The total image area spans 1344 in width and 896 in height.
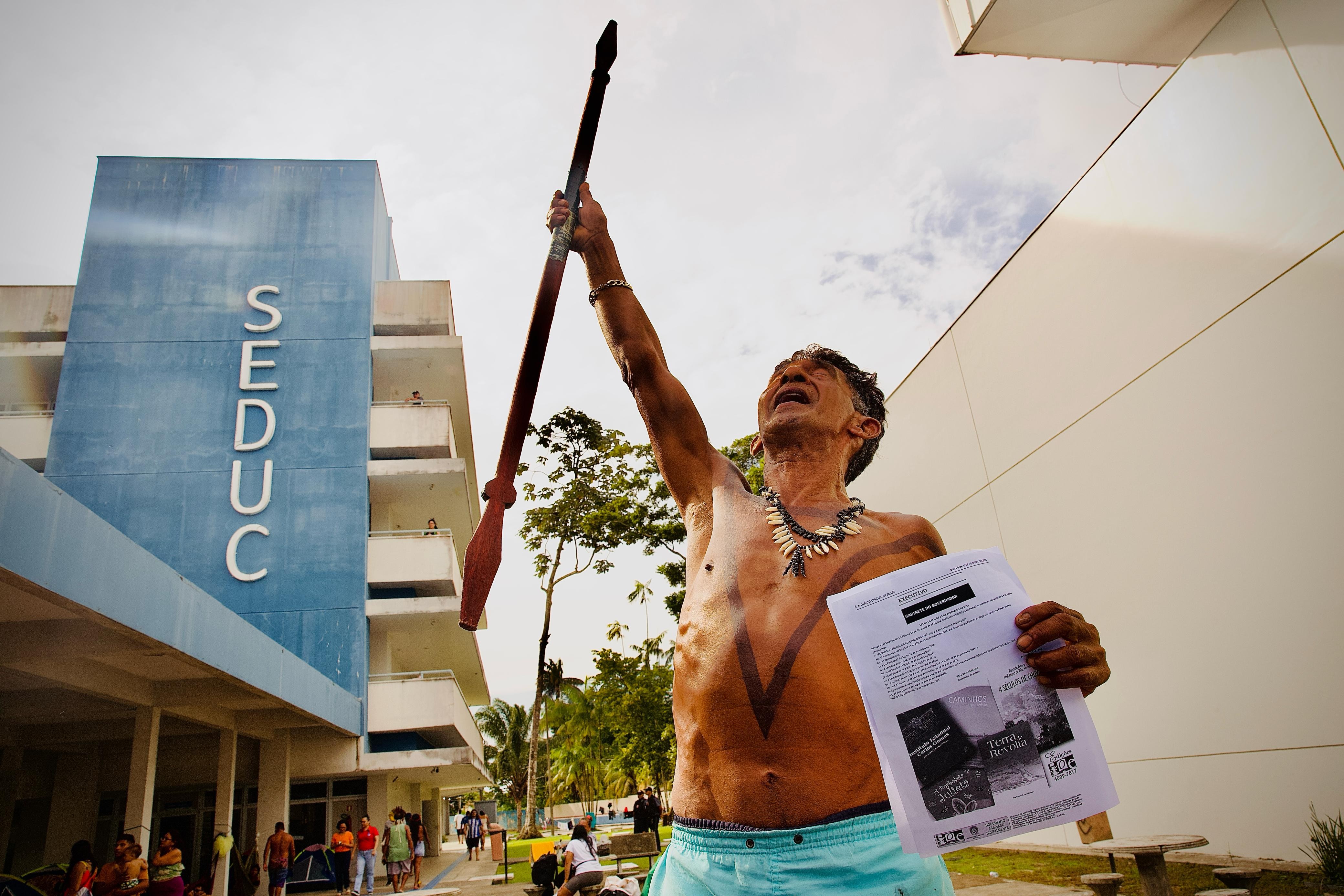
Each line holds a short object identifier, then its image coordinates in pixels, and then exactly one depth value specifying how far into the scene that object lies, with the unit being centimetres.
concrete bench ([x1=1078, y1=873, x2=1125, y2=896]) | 514
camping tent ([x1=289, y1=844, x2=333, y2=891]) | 1697
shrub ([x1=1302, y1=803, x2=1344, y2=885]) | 506
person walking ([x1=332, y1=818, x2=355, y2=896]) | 1392
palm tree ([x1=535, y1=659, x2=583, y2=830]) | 3028
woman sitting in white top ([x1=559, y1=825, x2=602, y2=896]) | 802
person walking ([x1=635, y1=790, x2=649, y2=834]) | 1739
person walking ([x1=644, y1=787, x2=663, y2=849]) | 1758
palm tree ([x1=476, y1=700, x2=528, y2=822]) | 4906
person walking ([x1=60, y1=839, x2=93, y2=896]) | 799
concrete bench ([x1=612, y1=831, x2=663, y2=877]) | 1246
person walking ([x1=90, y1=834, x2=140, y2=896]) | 818
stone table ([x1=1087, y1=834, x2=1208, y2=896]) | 525
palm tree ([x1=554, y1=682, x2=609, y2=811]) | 3231
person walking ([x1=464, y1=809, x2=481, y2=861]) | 2569
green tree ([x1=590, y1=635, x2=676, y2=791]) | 2545
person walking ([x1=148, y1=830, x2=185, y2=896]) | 862
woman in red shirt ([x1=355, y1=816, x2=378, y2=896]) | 1424
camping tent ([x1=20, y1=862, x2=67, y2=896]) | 900
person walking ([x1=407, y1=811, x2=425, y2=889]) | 1643
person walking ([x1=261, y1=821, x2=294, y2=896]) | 1299
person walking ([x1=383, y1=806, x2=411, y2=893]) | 1486
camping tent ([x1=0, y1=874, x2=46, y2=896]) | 794
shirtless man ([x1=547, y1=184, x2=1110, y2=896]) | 164
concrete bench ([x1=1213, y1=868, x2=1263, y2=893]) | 511
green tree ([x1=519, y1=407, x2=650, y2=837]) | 2216
